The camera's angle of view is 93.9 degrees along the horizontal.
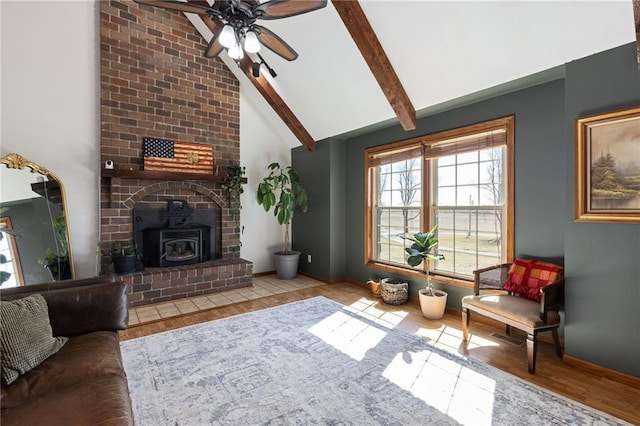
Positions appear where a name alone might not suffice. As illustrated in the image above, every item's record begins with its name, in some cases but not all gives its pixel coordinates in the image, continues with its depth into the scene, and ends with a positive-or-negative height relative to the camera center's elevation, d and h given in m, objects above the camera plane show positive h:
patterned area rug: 1.82 -1.23
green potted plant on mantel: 4.77 +0.45
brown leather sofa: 1.22 -0.80
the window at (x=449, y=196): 3.20 +0.20
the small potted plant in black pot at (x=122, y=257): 3.87 -0.58
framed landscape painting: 2.12 +0.34
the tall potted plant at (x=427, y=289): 3.22 -0.89
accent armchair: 2.31 -0.76
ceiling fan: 2.12 +1.46
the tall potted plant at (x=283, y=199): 5.04 +0.23
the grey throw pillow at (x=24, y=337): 1.46 -0.65
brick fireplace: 4.03 +1.31
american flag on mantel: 4.27 +0.85
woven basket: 3.82 -1.03
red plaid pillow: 2.58 -0.58
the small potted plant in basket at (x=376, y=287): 4.19 -1.06
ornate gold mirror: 3.27 -0.15
